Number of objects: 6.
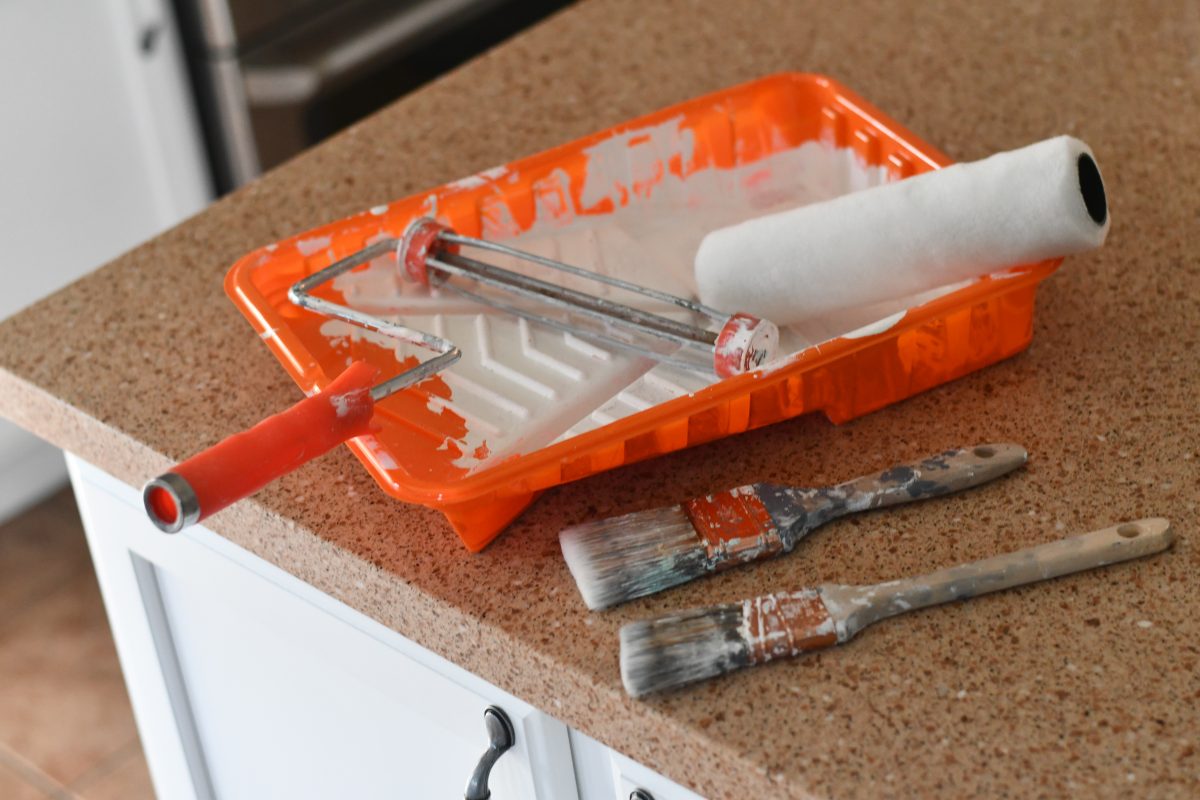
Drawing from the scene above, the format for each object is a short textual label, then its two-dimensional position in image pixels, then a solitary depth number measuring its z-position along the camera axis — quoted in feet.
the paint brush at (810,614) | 4.22
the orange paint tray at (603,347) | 4.47
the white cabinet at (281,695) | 4.58
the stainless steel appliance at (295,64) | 9.07
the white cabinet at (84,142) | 8.56
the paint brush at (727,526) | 4.38
